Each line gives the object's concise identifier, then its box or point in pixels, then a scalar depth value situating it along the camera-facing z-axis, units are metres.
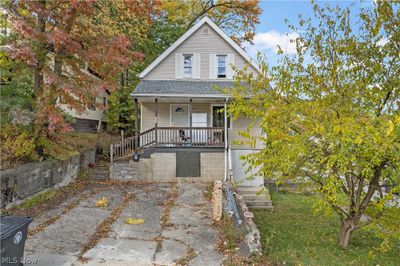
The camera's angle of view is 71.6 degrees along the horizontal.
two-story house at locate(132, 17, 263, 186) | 13.48
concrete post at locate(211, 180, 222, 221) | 7.16
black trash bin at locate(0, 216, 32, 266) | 3.77
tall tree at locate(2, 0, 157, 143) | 8.51
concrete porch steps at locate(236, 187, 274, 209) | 12.09
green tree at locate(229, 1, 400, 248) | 5.72
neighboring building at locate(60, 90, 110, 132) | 17.42
